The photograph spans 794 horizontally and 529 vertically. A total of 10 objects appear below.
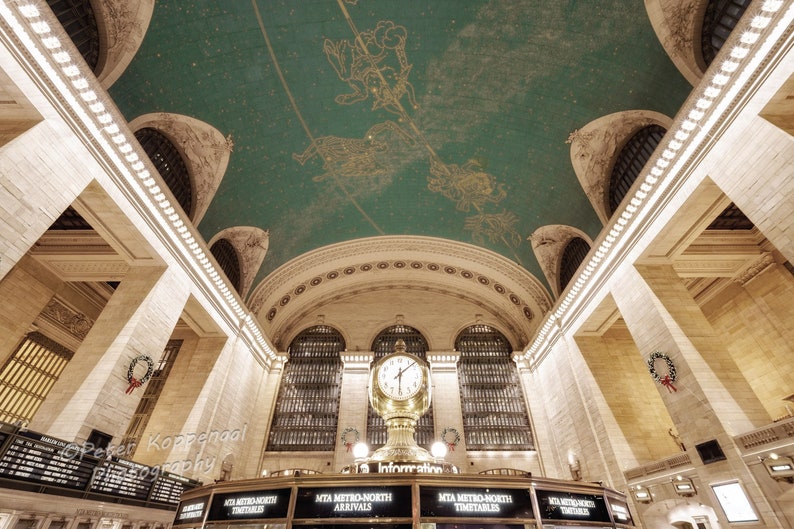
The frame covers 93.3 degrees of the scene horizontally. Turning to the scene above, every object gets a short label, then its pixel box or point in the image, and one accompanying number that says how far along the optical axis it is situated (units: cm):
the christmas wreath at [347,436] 1436
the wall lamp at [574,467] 1189
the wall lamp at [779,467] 610
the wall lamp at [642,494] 913
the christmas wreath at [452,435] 1447
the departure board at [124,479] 688
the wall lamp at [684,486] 790
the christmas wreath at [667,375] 827
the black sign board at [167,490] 800
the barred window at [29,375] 1283
